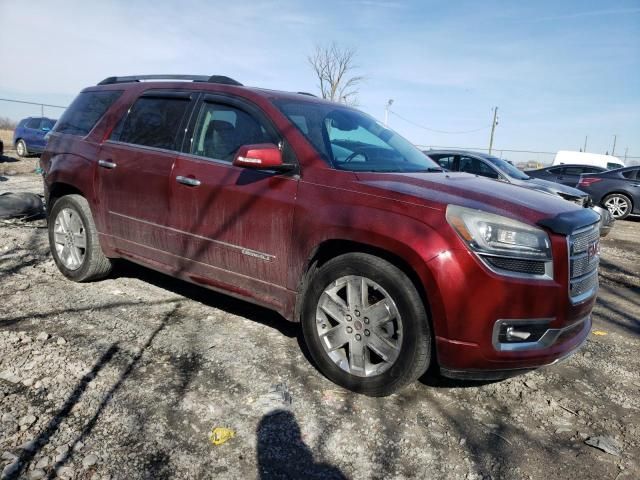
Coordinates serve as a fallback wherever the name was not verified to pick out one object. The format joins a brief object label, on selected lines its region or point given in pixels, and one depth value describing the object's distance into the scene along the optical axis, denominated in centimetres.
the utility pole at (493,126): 4500
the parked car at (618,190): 1234
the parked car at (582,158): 2742
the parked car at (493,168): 987
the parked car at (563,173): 1394
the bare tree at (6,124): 3028
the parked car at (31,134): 1812
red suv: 251
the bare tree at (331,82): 3384
